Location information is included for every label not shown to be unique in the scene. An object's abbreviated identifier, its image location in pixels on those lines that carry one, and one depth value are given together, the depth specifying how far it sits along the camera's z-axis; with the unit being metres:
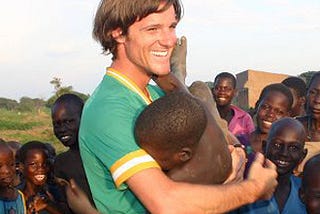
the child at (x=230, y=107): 5.04
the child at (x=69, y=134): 3.70
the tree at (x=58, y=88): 31.39
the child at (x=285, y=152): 3.30
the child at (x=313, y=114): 4.20
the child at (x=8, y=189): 3.81
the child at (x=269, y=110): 4.37
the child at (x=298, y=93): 5.40
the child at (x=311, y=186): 2.98
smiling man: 1.78
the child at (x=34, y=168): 4.22
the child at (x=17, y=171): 4.51
